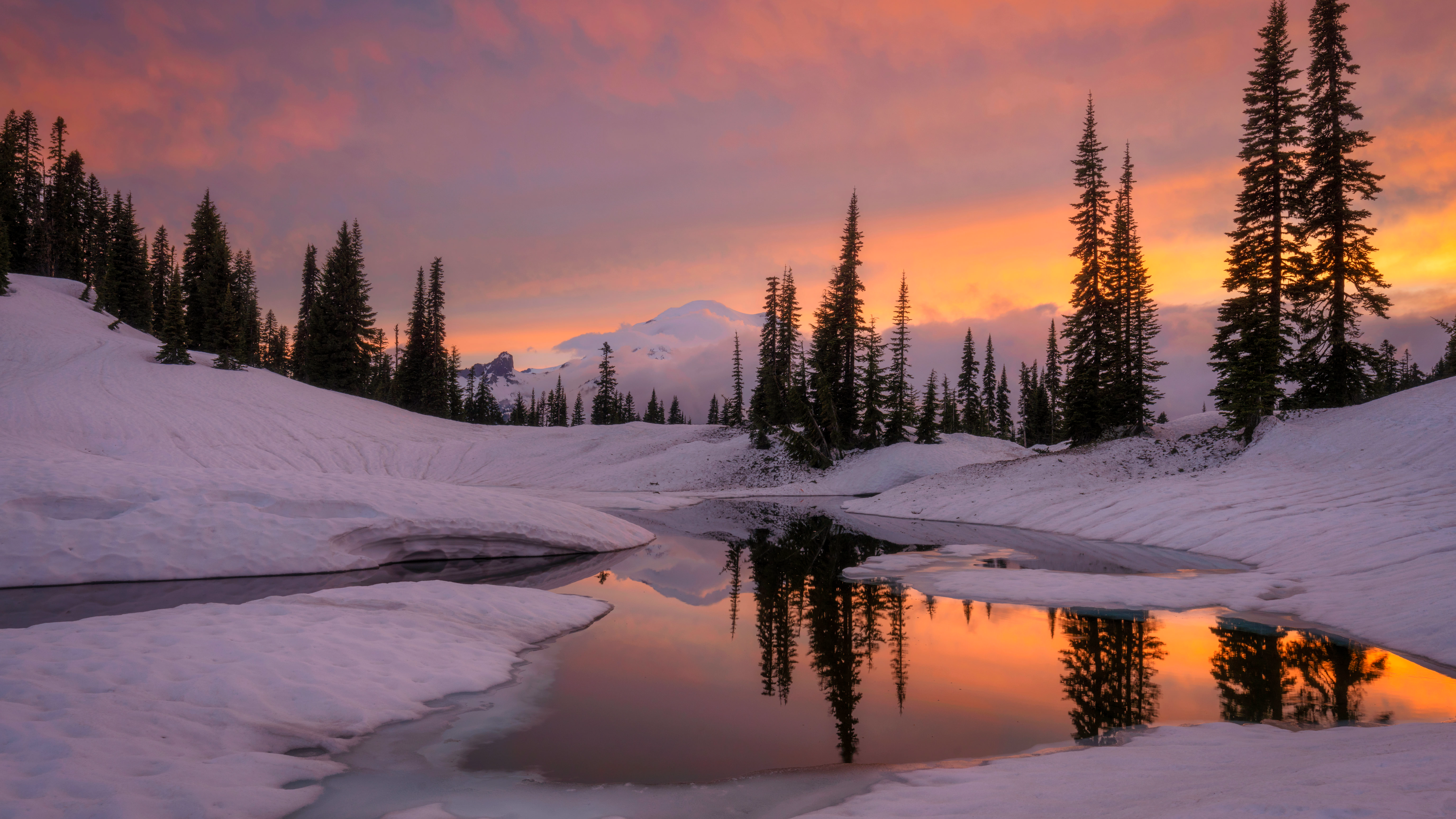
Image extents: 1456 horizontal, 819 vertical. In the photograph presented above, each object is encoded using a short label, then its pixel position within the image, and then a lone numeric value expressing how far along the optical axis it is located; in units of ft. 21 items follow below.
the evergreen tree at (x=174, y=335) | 145.89
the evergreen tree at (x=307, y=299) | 239.91
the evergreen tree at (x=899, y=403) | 169.48
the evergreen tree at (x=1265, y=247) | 91.76
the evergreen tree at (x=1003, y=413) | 332.60
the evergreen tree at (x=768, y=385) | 180.55
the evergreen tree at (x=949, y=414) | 312.71
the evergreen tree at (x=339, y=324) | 208.85
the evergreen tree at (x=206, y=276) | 195.72
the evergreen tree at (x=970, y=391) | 300.40
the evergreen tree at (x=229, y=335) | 158.51
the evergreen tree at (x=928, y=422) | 168.14
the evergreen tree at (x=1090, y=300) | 128.16
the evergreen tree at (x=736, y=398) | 257.34
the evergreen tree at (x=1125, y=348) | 124.26
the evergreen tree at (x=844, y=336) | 172.35
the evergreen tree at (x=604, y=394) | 286.05
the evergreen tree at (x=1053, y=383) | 263.08
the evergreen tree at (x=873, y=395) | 168.66
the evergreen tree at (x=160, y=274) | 229.15
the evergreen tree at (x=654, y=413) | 361.10
